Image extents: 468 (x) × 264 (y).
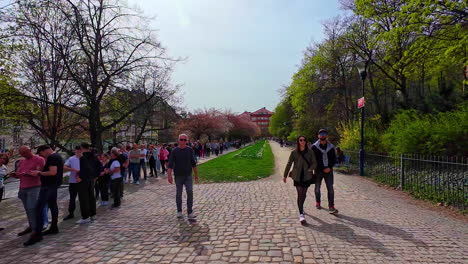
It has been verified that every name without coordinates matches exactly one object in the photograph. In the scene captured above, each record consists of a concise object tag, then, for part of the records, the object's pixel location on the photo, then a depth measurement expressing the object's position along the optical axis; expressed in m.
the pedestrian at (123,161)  7.69
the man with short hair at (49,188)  4.64
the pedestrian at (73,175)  6.03
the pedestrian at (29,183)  4.65
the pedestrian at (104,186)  7.35
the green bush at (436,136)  8.34
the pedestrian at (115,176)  7.03
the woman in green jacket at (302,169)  5.14
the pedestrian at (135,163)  10.53
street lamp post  11.38
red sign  10.85
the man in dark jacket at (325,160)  5.65
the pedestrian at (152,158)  13.08
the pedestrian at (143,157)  11.33
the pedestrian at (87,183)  5.70
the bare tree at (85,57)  10.02
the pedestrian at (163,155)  14.08
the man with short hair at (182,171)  5.58
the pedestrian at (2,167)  6.02
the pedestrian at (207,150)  30.36
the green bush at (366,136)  13.45
